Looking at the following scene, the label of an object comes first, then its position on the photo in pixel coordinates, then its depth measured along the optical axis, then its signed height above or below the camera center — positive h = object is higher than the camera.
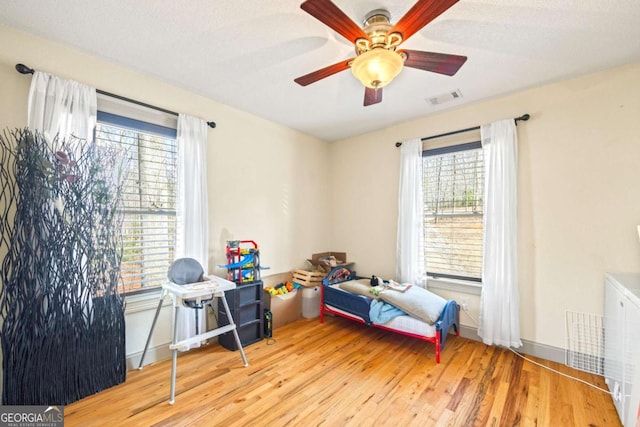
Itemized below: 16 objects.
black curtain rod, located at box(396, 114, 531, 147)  2.52 +0.95
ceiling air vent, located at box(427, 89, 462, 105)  2.61 +1.23
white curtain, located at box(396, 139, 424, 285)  3.14 -0.01
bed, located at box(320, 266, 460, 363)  2.44 -0.94
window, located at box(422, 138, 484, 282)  2.87 +0.08
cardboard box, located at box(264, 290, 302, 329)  3.09 -1.09
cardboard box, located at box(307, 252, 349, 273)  3.59 -0.61
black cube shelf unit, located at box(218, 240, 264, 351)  2.64 -0.82
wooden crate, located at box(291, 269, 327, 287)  3.43 -0.78
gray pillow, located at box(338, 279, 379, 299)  2.93 -0.81
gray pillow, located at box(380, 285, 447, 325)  2.44 -0.83
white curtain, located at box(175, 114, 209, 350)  2.50 +0.17
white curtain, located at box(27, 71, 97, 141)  1.83 +0.81
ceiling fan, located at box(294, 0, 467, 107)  1.28 +0.98
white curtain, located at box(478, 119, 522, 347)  2.51 -0.24
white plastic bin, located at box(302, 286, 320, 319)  3.43 -1.10
